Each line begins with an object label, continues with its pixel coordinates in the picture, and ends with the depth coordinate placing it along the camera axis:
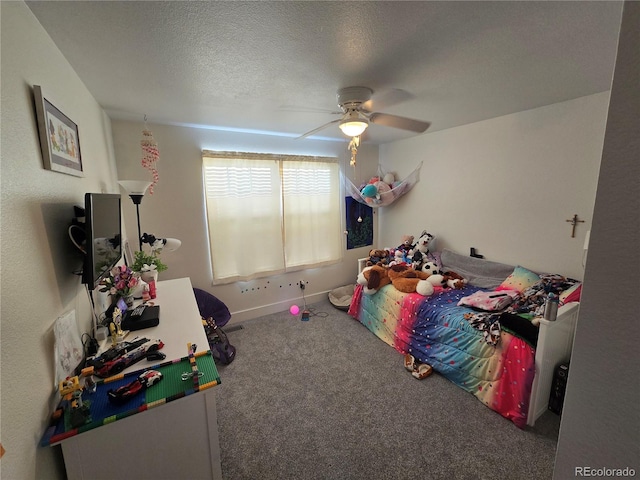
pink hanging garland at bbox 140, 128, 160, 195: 2.24
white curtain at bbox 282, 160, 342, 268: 3.39
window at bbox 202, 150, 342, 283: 3.01
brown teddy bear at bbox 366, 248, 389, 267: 3.40
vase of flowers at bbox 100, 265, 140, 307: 1.53
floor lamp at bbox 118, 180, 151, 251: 2.10
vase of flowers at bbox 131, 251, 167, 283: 1.96
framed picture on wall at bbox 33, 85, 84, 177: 1.01
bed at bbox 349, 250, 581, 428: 1.74
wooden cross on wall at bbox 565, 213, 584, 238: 2.19
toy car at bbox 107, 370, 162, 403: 1.02
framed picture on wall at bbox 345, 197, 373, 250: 3.91
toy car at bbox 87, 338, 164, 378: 1.17
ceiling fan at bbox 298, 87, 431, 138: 1.78
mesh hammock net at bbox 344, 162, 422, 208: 3.56
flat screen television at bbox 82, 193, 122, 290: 1.13
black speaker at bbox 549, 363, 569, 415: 1.76
